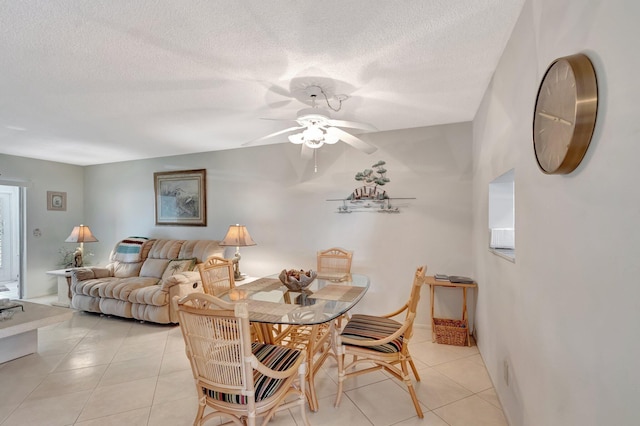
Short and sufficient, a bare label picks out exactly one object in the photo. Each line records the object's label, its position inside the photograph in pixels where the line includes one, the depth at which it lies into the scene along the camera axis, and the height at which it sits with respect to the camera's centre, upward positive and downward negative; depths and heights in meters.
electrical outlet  2.02 -1.06
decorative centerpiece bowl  2.57 -0.57
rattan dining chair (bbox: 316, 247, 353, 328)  3.69 -0.61
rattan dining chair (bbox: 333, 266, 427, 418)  2.13 -0.96
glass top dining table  1.94 -0.66
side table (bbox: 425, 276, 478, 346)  3.29 -0.87
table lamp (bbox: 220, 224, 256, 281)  4.16 -0.37
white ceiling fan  2.30 +0.65
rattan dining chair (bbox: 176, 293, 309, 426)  1.47 -0.80
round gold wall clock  0.96 +0.34
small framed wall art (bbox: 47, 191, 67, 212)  5.62 +0.21
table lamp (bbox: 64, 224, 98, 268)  5.09 -0.45
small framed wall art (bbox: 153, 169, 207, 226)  5.11 +0.25
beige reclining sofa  3.90 -0.97
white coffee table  2.82 -1.08
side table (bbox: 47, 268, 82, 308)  4.83 -1.22
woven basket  3.27 -1.31
